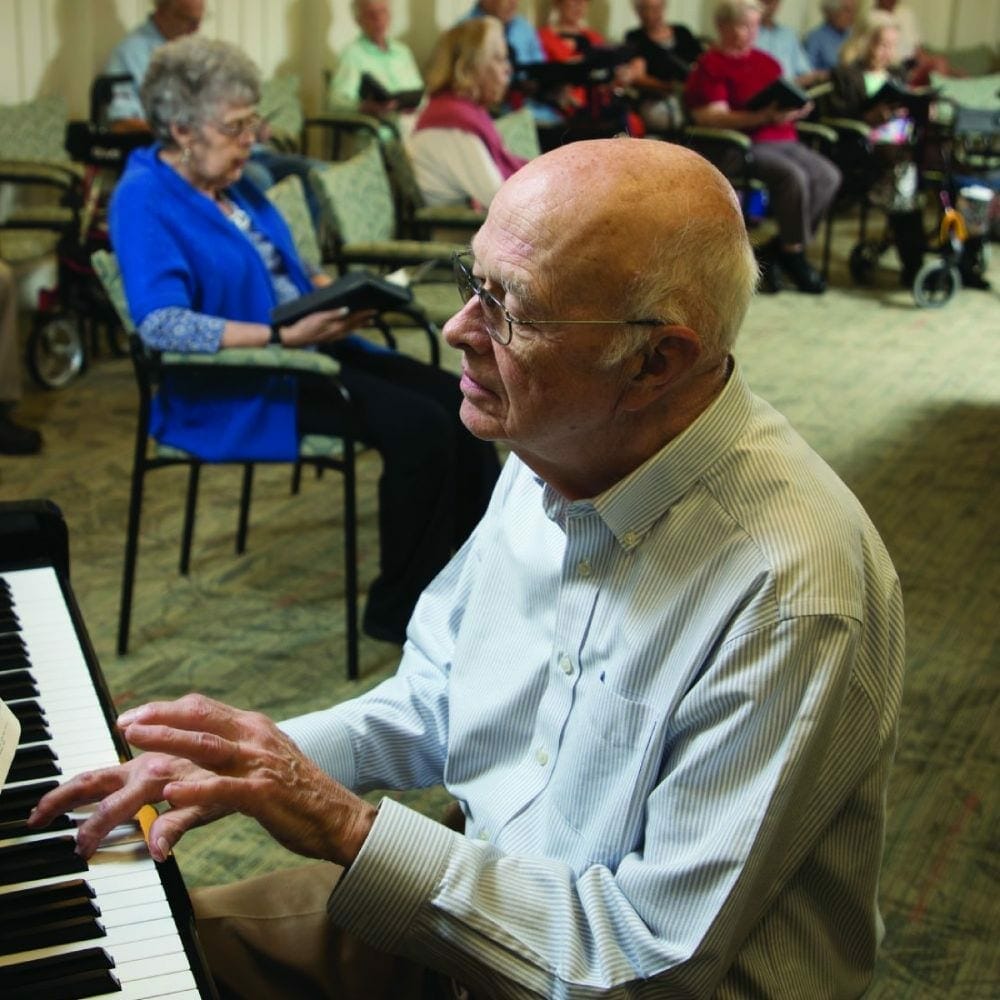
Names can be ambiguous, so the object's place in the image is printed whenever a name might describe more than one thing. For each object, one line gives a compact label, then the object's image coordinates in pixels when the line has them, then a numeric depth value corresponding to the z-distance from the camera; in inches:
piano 39.8
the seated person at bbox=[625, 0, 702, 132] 282.5
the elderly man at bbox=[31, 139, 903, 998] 45.1
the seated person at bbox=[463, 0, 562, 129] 275.0
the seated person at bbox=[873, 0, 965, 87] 347.6
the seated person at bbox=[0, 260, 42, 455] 162.2
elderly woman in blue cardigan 114.0
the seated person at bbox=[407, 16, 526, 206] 184.7
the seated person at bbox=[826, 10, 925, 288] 273.6
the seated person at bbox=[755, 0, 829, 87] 344.5
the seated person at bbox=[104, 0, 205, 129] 229.3
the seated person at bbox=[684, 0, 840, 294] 264.4
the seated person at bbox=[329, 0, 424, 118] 277.0
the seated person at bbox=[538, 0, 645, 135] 273.6
